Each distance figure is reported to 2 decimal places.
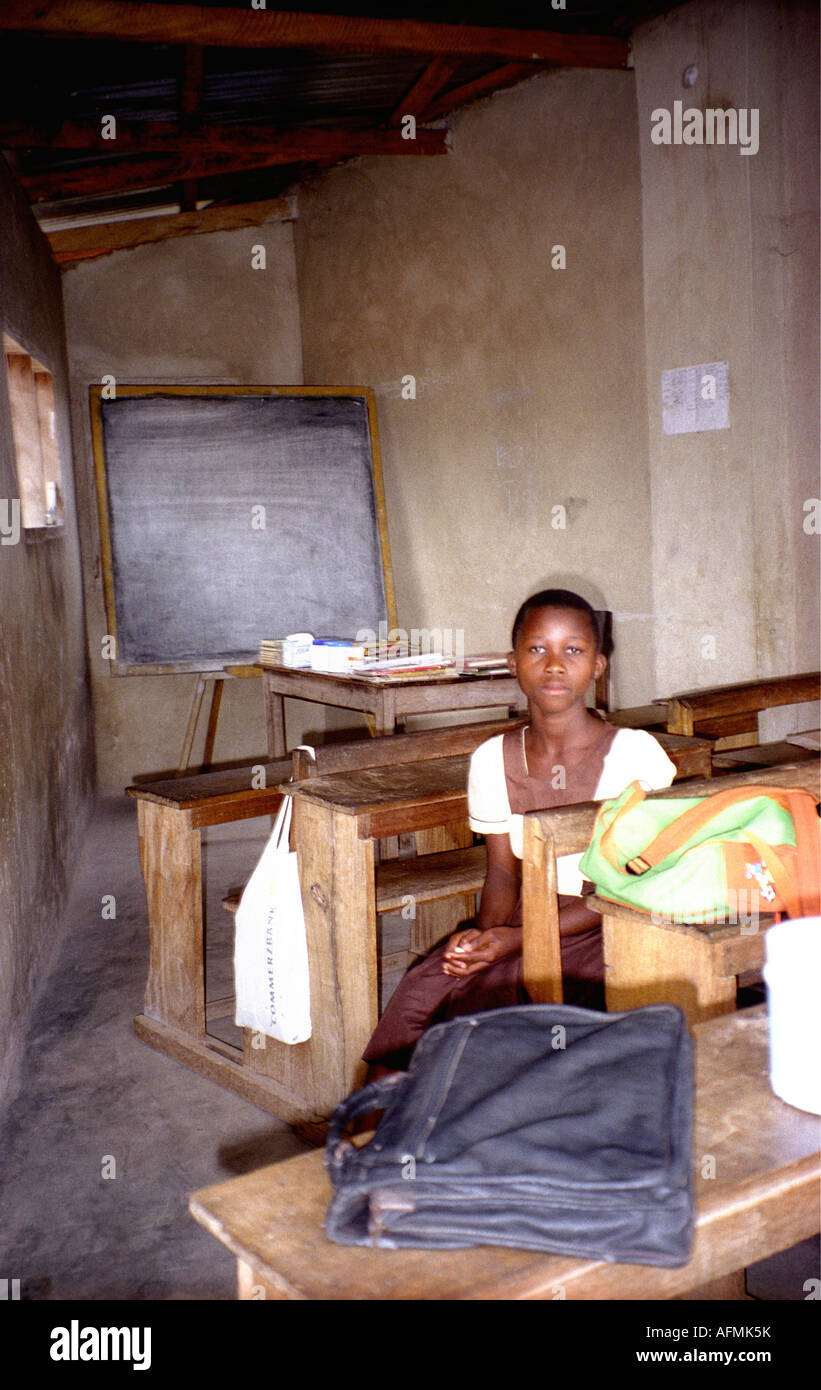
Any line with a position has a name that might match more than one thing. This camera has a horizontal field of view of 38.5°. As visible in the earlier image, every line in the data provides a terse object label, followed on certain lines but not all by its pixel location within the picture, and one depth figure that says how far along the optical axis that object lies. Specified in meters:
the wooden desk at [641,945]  1.85
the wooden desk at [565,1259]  1.09
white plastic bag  2.70
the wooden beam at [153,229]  6.06
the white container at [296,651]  4.71
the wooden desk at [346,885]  2.53
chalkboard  5.62
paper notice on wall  4.02
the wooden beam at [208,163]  5.11
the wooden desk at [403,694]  4.14
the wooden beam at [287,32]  3.55
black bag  1.09
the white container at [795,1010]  1.33
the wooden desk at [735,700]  3.28
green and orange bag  1.82
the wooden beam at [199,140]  4.45
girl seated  2.38
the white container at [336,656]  4.53
